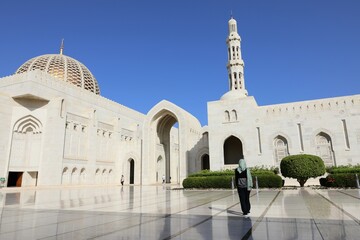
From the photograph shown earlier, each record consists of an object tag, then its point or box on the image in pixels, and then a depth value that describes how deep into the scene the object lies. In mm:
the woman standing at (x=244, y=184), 5837
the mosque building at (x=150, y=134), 23219
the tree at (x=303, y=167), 16531
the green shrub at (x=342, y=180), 14180
